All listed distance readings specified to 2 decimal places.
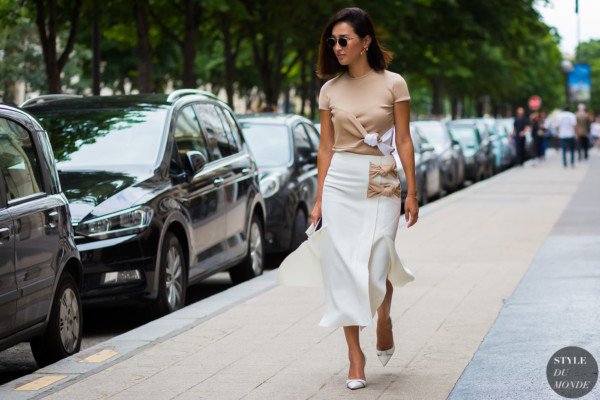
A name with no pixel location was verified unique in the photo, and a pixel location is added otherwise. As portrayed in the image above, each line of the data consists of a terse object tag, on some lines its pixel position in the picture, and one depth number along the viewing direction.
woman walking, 6.53
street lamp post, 71.38
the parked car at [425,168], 23.31
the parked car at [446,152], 27.23
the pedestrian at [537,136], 41.25
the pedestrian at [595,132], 63.94
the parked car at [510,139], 44.26
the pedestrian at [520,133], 40.41
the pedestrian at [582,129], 43.22
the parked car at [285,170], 14.00
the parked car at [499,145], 38.94
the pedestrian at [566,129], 36.97
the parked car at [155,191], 9.41
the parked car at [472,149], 32.94
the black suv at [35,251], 7.19
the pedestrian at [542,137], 41.56
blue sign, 72.75
